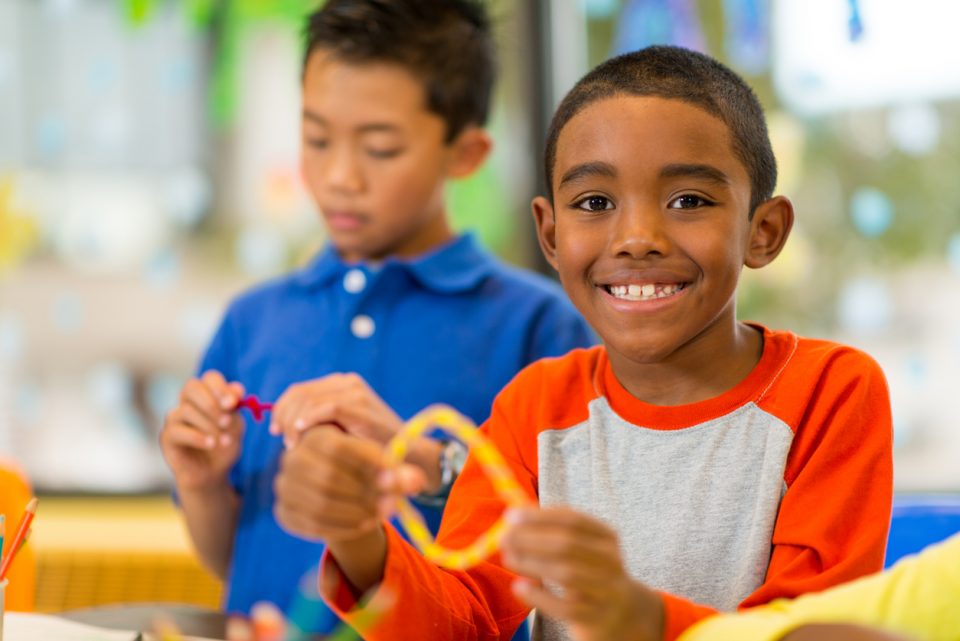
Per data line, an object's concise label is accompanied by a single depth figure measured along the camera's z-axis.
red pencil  1.30
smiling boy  1.30
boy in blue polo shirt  1.66
